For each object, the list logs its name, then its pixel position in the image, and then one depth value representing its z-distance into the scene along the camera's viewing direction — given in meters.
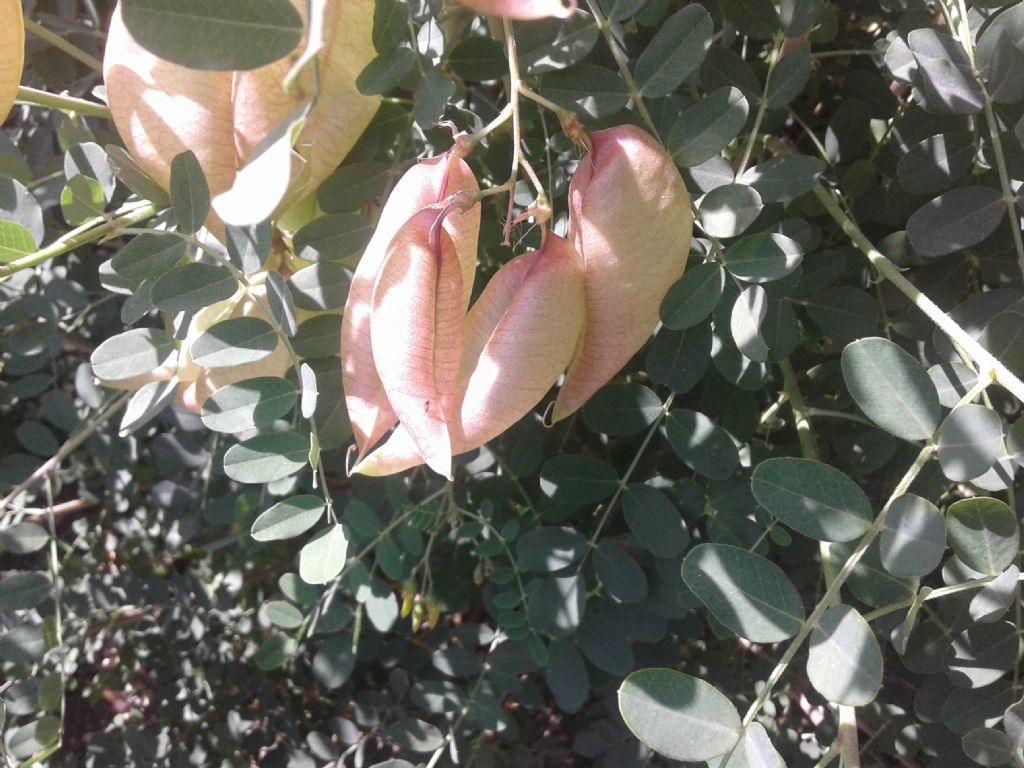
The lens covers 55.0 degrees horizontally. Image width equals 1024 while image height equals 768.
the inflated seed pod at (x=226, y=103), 0.20
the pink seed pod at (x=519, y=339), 0.19
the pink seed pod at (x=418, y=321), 0.18
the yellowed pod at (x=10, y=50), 0.20
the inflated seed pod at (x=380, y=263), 0.19
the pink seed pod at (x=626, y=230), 0.19
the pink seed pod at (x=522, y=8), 0.14
